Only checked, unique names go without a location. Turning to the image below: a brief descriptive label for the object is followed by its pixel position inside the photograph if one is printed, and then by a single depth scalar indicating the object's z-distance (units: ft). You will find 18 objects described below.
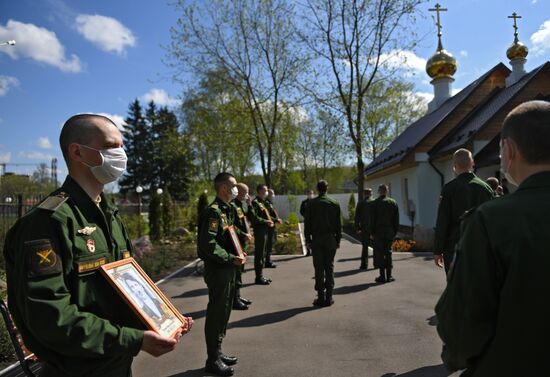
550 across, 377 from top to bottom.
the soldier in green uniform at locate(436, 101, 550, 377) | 4.89
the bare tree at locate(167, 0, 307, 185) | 62.75
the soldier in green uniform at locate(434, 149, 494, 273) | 15.98
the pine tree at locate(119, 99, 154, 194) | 167.32
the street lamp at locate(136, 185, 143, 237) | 62.64
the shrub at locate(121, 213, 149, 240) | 62.39
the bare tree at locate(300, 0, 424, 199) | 57.67
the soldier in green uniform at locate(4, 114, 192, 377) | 5.36
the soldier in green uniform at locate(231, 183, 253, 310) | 23.38
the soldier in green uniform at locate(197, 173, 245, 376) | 14.43
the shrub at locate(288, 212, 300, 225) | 74.65
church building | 50.57
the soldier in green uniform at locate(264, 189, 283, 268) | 38.45
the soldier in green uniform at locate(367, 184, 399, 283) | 29.76
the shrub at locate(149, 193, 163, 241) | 61.82
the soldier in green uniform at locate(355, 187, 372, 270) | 35.86
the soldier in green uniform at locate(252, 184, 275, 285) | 30.89
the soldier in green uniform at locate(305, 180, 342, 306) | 23.72
